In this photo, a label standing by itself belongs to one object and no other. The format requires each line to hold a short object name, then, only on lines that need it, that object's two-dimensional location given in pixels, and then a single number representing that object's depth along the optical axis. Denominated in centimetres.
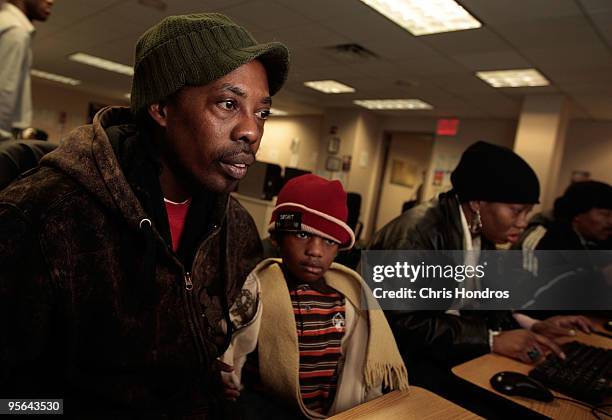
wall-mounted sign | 721
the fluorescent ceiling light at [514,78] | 449
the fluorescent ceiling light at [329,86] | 624
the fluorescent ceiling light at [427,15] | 323
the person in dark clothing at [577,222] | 252
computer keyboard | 112
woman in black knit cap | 143
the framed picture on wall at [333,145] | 826
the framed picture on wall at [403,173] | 806
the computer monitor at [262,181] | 450
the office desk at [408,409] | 86
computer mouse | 107
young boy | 114
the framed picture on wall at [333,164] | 817
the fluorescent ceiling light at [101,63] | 714
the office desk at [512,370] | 103
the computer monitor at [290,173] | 461
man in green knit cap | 72
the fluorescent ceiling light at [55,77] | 987
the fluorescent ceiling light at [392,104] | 663
